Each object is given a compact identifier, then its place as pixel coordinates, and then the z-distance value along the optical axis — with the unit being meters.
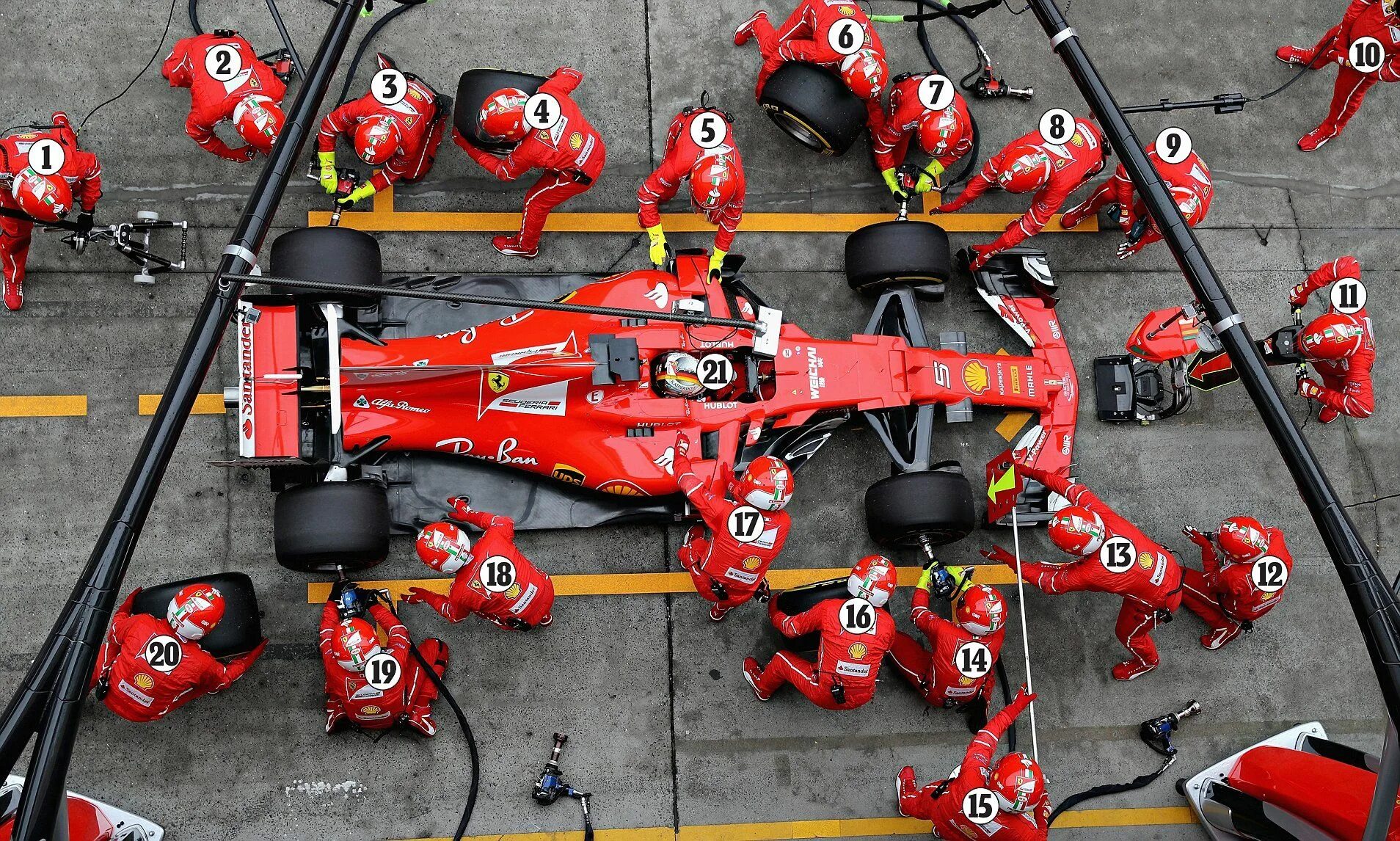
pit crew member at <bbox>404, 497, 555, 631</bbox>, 6.27
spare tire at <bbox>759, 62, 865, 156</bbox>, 7.41
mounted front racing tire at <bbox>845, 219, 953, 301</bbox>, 7.37
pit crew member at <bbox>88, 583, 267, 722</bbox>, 6.19
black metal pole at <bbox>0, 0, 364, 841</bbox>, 3.95
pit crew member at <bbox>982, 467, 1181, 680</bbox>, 6.70
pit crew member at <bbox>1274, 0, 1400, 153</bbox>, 7.91
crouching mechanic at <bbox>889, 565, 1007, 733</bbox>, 6.63
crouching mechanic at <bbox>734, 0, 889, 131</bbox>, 7.23
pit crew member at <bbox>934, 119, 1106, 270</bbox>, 7.23
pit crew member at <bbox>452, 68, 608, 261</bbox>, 6.73
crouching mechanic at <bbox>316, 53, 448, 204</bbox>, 6.99
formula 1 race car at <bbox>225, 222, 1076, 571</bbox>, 6.52
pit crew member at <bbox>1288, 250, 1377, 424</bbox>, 7.18
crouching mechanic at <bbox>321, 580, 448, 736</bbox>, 6.25
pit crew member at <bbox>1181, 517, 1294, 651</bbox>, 6.95
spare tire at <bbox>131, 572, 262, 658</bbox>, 6.52
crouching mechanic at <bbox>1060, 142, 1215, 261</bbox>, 7.30
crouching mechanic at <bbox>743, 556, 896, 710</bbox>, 6.48
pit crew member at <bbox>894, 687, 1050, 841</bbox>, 6.07
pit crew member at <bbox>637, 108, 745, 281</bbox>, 6.79
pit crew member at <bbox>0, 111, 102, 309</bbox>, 6.56
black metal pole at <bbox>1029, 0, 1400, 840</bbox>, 4.56
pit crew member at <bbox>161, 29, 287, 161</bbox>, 6.86
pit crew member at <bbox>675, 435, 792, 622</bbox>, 6.33
